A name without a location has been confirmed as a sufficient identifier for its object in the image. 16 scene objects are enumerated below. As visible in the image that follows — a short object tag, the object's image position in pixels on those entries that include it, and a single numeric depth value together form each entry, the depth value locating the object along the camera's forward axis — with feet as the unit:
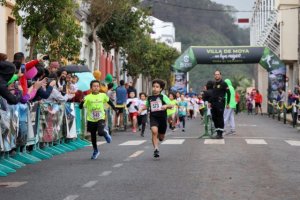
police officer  79.25
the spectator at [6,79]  45.68
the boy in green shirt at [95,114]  57.77
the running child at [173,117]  85.41
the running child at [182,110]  111.59
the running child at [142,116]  93.45
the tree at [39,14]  77.46
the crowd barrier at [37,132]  50.52
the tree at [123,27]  152.46
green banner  184.14
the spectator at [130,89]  115.58
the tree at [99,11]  137.40
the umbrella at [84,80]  83.41
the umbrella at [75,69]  84.89
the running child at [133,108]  105.19
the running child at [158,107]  57.88
